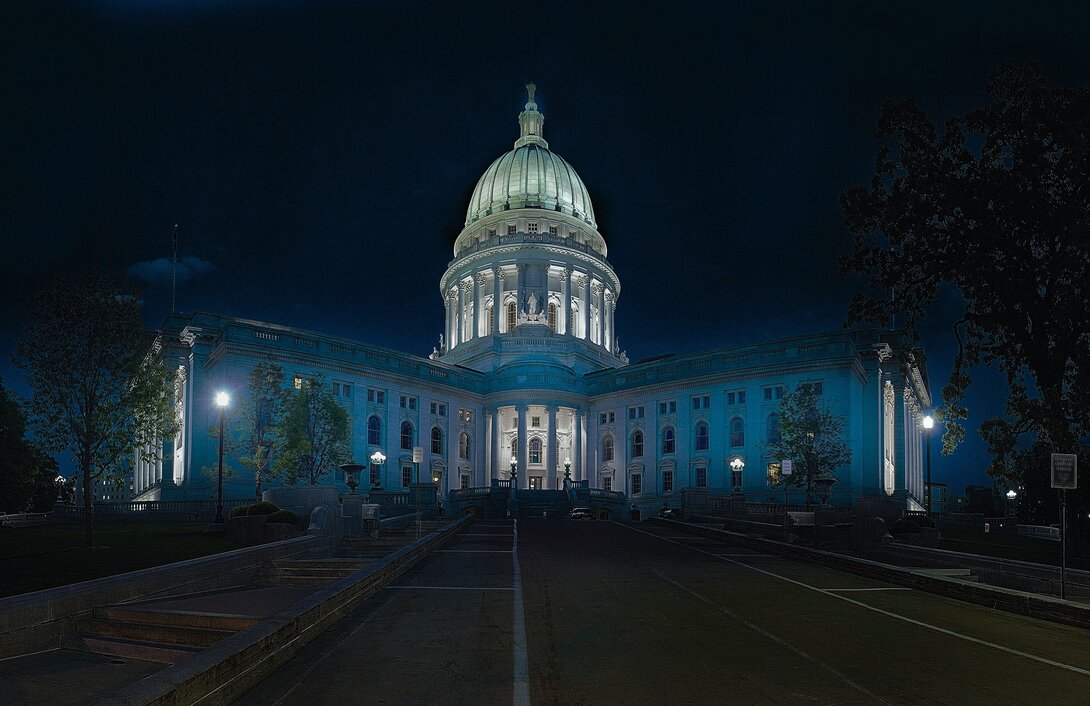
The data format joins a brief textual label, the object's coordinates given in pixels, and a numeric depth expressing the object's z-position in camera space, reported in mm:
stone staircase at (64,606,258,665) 12000
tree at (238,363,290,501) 57125
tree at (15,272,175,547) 26219
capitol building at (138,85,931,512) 74375
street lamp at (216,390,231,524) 35906
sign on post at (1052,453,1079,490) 17453
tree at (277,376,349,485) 58844
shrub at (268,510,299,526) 27877
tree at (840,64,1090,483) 20938
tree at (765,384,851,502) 61188
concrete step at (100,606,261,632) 12336
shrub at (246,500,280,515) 30766
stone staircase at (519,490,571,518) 69562
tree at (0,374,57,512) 65312
